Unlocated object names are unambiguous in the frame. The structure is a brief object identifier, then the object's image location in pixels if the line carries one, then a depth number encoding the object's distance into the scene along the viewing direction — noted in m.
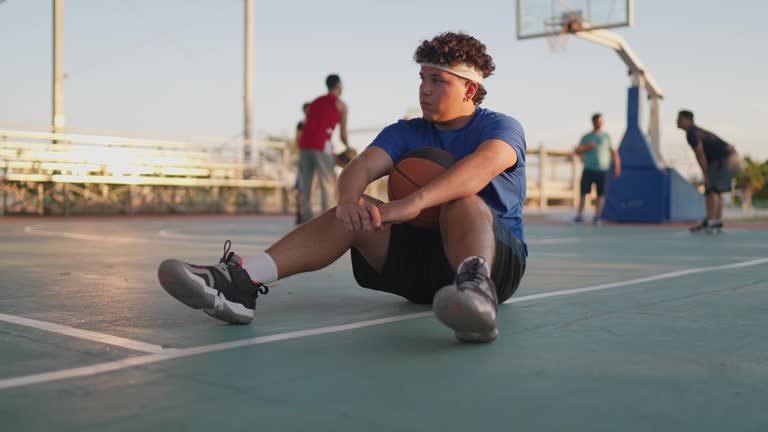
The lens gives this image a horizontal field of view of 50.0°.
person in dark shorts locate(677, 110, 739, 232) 9.77
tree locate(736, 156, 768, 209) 58.16
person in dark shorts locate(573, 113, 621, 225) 11.86
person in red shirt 10.05
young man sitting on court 2.50
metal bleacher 16.45
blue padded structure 13.09
